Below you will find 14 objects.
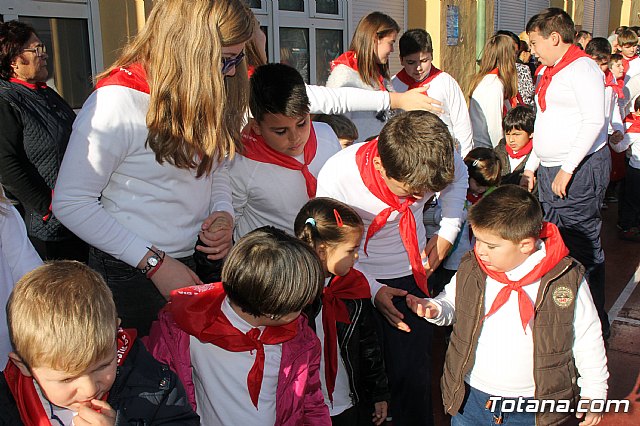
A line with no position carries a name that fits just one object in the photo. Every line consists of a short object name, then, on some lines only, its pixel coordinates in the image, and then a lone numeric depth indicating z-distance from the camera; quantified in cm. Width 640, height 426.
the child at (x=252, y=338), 191
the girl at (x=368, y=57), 432
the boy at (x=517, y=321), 240
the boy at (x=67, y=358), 148
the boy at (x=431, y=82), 456
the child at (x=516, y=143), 500
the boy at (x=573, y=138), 406
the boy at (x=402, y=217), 243
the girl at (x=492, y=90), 552
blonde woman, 194
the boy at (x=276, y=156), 252
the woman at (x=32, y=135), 323
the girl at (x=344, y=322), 239
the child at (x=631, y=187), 666
